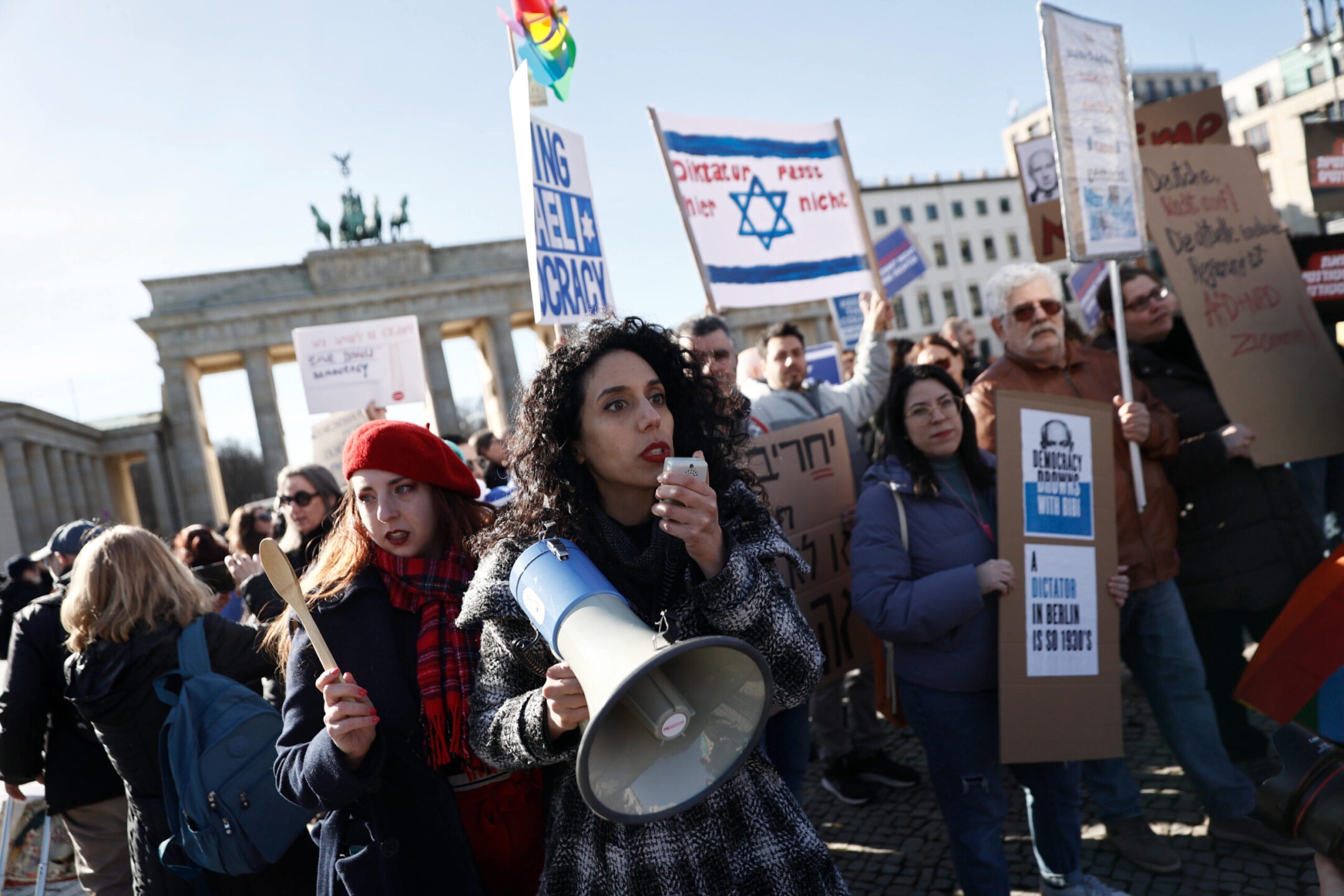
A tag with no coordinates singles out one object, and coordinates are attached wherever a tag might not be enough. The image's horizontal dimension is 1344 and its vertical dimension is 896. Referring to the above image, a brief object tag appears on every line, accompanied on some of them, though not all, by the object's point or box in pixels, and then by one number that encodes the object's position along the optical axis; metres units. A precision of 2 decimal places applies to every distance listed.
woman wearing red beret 1.83
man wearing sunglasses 3.36
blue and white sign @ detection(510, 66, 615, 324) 4.07
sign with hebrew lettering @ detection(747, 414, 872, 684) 3.68
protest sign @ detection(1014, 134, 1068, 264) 5.55
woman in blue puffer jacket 2.89
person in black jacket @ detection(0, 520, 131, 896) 3.41
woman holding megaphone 1.58
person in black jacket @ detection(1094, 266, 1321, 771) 3.71
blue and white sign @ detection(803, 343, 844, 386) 9.49
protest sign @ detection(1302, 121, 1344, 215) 6.54
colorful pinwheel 4.62
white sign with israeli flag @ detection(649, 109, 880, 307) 4.97
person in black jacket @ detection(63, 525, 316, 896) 3.03
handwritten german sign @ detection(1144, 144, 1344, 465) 3.82
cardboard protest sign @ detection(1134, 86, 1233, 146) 5.28
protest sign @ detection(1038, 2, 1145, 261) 3.75
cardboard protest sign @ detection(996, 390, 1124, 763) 2.91
